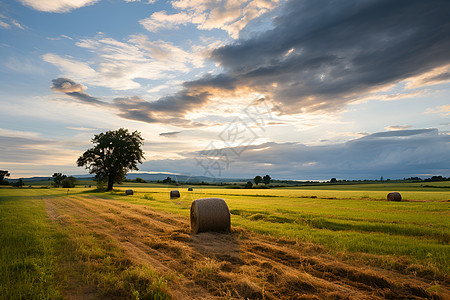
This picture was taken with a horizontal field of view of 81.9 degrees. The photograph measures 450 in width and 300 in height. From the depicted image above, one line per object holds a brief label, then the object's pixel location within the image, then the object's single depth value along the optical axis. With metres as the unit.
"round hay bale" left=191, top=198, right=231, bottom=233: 12.20
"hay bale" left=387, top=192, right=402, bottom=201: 32.16
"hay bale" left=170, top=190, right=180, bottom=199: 38.40
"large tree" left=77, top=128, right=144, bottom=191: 56.16
